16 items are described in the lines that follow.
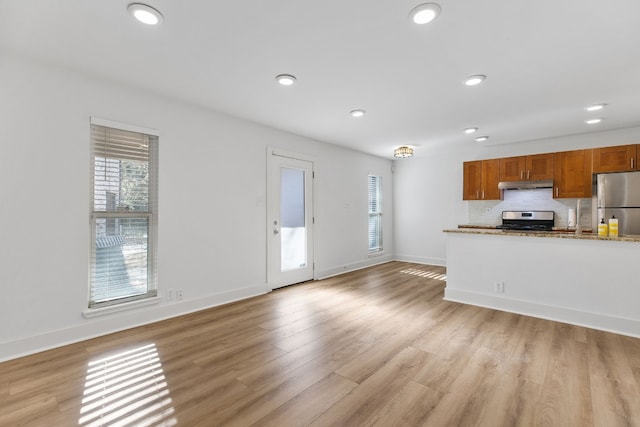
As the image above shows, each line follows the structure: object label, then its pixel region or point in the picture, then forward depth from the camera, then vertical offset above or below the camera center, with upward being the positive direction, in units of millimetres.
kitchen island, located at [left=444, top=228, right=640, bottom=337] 3152 -708
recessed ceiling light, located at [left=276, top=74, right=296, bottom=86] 2929 +1377
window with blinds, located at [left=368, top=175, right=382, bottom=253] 7011 +66
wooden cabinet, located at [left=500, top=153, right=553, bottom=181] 5266 +912
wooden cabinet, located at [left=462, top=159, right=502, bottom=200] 5832 +747
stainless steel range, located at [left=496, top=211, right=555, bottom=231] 5457 -64
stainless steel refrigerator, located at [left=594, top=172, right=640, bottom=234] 4316 +277
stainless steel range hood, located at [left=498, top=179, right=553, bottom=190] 5254 +599
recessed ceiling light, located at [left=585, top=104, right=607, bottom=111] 3758 +1428
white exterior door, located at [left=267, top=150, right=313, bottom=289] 4680 -94
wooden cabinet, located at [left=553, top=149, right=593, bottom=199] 4902 +732
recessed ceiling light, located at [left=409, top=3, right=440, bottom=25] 1943 +1379
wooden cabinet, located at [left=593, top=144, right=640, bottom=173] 4543 +928
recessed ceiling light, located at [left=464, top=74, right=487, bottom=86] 2956 +1401
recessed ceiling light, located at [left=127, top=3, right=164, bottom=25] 1948 +1366
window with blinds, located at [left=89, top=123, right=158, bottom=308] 3027 -11
